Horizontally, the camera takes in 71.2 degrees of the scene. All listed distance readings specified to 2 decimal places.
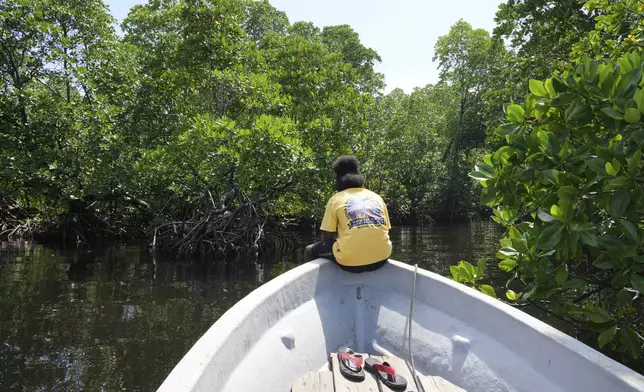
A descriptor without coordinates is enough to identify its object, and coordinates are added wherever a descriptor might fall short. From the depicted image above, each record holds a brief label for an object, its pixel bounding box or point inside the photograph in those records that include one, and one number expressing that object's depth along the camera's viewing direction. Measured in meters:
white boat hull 1.80
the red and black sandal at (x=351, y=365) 2.31
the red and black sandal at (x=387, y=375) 2.22
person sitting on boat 3.22
